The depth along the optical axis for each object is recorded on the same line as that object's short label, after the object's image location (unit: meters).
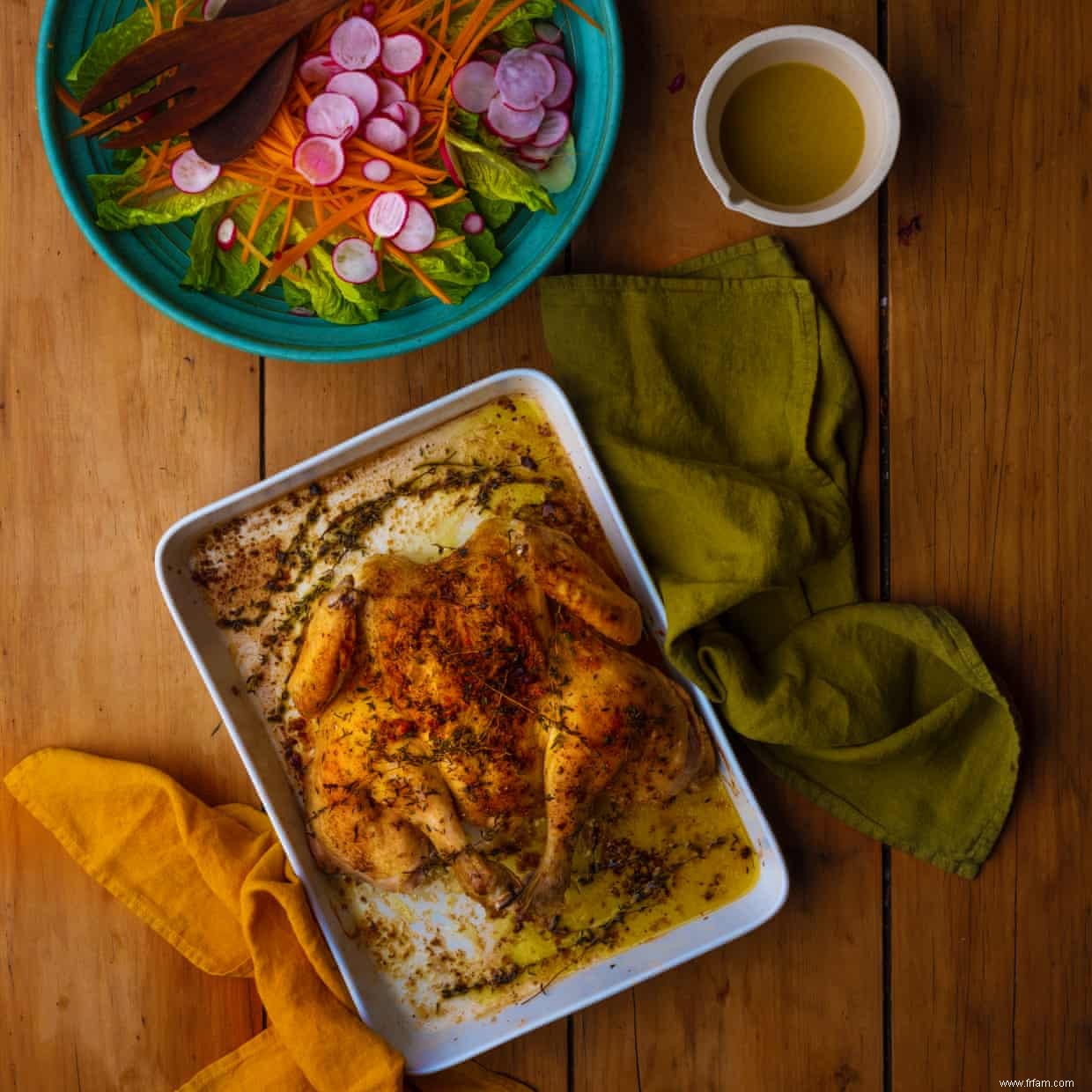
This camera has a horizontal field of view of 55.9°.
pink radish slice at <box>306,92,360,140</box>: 1.46
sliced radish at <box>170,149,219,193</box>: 1.50
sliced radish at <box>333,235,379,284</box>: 1.52
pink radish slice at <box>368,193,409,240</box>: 1.50
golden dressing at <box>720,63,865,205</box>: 1.60
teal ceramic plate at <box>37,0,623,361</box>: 1.53
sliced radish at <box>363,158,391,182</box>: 1.49
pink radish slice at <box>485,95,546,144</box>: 1.52
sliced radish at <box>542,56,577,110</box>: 1.56
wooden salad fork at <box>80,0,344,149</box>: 1.46
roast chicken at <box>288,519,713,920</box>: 1.51
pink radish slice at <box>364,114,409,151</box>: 1.48
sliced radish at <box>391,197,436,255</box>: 1.51
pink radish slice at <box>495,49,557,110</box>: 1.51
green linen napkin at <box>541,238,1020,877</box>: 1.65
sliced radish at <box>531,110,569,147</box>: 1.57
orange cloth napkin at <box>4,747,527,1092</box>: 1.68
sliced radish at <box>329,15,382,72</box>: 1.48
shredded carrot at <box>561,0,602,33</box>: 1.55
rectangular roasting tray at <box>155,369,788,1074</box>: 1.62
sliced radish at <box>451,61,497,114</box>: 1.51
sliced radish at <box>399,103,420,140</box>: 1.49
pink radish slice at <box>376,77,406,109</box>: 1.49
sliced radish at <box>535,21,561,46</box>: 1.58
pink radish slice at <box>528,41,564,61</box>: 1.56
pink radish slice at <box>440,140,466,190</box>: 1.51
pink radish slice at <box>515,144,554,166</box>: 1.57
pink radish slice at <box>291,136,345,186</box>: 1.47
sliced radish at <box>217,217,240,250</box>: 1.54
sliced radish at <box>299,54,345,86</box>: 1.50
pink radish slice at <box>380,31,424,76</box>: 1.49
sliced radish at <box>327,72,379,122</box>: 1.47
